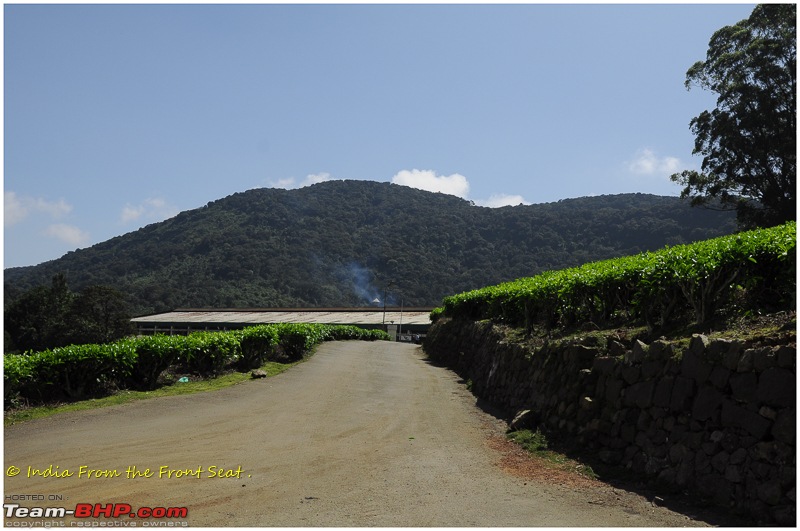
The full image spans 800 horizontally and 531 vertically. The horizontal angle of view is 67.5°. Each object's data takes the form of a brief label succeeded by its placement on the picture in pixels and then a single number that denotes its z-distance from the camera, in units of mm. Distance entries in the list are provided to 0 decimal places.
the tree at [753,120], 31688
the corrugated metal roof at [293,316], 54500
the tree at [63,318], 52125
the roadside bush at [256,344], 17812
